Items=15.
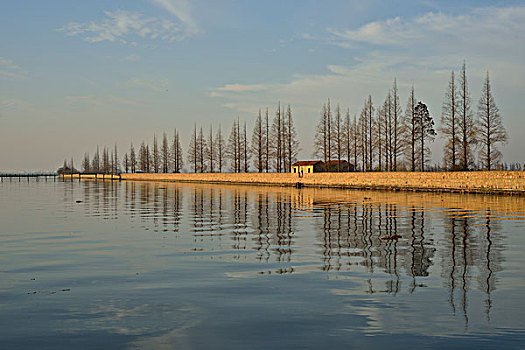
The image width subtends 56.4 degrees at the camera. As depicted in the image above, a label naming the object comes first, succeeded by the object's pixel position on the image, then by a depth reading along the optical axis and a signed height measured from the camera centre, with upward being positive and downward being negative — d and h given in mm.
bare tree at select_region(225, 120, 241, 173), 100125 +6085
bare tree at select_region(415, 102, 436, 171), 60281 +6896
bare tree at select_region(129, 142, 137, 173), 163125 +6917
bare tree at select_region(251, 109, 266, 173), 90062 +6751
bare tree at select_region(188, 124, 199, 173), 116312 +6254
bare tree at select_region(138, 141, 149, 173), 151750 +7028
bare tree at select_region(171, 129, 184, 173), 133250 +7402
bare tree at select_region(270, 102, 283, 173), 85875 +6709
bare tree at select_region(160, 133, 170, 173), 140125 +7567
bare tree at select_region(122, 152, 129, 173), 168250 +5711
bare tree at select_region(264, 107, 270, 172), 88662 +5345
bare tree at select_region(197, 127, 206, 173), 114562 +6360
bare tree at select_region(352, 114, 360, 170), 75625 +6119
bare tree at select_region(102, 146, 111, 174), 183875 +7910
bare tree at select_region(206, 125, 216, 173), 112312 +6597
